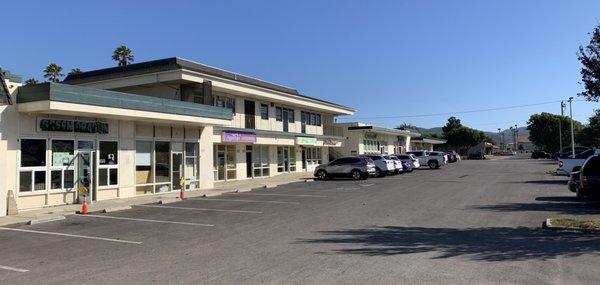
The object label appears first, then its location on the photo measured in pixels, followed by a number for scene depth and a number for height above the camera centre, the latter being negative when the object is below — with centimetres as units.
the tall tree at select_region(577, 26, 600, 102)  1234 +223
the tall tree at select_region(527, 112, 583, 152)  9506 +592
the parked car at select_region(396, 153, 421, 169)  4173 +50
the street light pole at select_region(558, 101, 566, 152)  5812 +626
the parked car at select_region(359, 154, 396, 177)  3597 +4
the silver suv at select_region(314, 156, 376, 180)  3334 -12
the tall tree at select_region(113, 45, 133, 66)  6122 +1418
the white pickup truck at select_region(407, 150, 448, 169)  4850 +59
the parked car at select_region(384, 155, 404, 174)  3804 +17
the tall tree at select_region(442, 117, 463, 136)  14912 +1185
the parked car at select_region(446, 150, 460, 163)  7034 +95
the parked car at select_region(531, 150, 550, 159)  9150 +122
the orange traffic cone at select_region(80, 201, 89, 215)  1653 -117
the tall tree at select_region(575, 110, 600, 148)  7256 +425
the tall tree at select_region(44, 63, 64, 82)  5700 +1154
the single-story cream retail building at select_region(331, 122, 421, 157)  5359 +307
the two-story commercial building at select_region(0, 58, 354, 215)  1712 +176
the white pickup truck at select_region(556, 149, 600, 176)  2750 -7
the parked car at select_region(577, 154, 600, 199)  1567 -55
